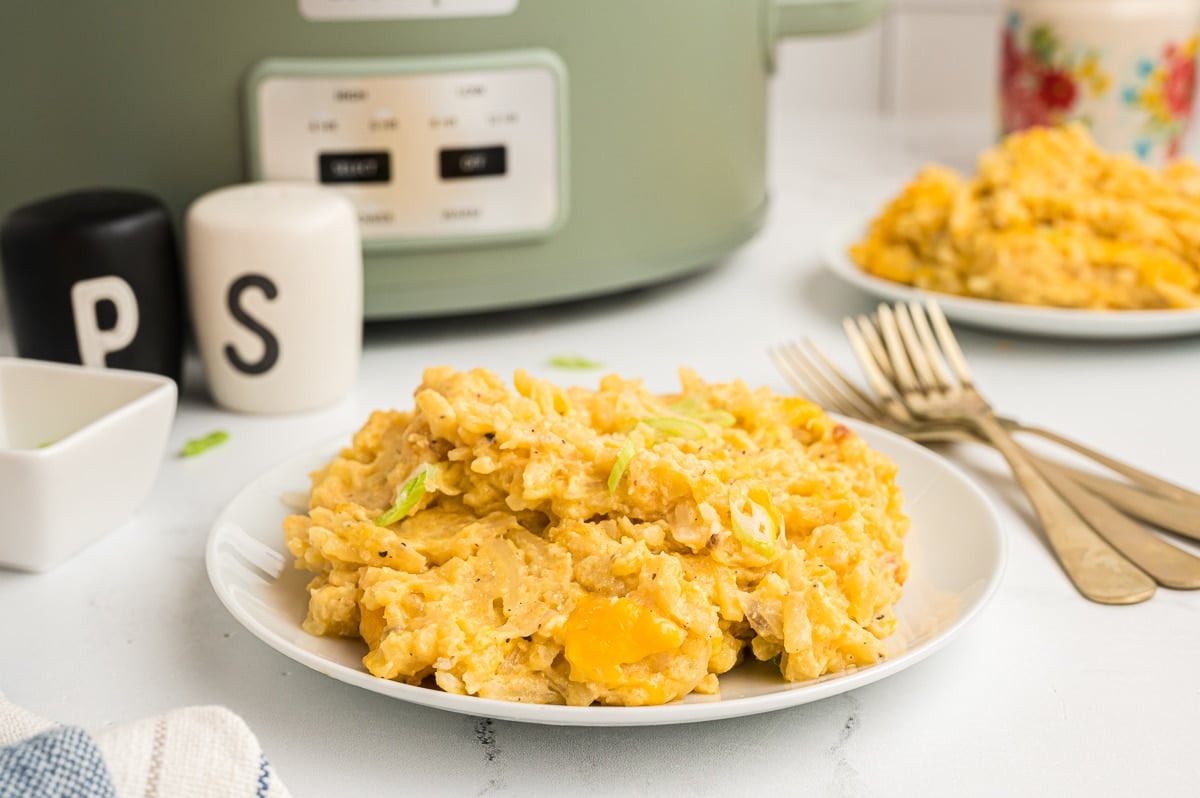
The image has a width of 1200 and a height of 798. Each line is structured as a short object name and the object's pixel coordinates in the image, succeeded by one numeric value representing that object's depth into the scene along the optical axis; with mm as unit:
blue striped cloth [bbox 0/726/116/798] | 611
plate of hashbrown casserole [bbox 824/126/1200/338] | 878
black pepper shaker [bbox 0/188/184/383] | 815
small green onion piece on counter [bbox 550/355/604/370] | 873
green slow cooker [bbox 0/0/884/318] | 840
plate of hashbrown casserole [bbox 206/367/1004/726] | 672
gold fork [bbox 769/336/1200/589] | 745
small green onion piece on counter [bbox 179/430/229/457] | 821
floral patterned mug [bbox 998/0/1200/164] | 1046
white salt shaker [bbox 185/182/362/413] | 826
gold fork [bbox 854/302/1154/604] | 741
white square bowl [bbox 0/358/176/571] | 736
